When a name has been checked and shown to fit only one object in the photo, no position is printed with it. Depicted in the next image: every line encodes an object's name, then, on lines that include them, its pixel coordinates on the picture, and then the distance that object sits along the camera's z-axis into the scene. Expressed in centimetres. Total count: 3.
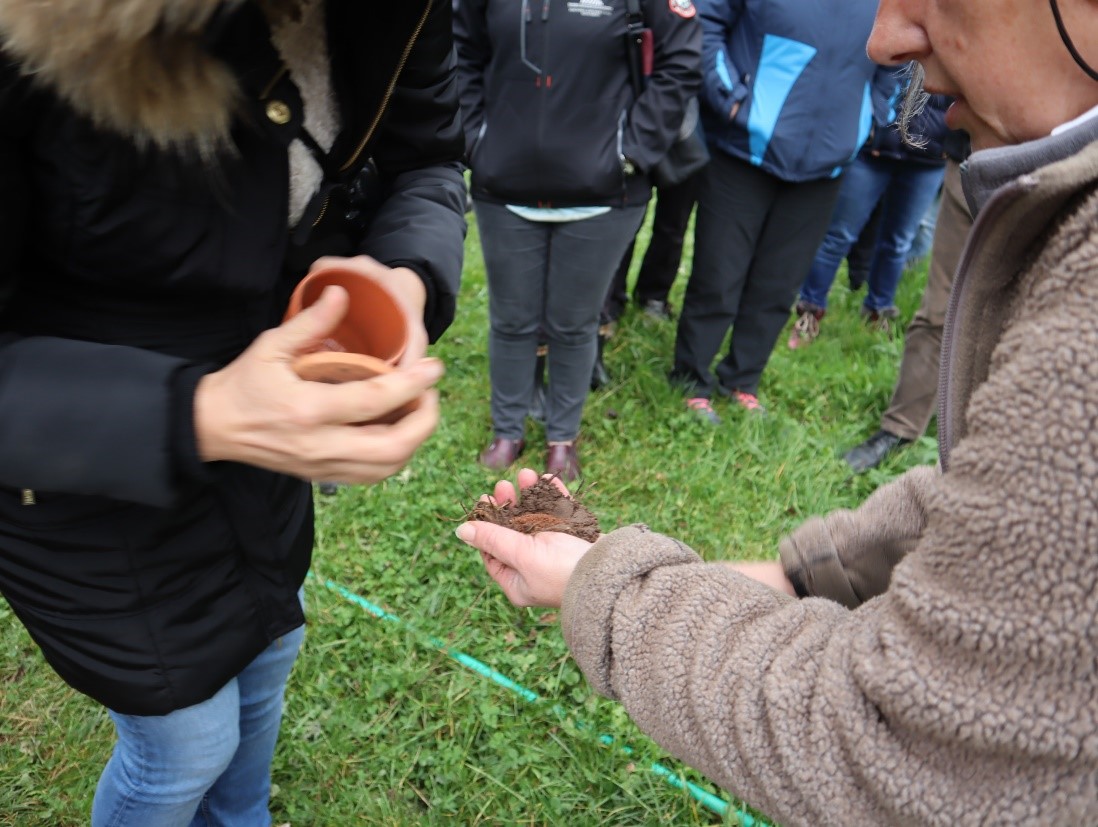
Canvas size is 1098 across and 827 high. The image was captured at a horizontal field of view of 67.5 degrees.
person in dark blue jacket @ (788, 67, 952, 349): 432
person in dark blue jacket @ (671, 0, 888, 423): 328
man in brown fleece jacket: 73
